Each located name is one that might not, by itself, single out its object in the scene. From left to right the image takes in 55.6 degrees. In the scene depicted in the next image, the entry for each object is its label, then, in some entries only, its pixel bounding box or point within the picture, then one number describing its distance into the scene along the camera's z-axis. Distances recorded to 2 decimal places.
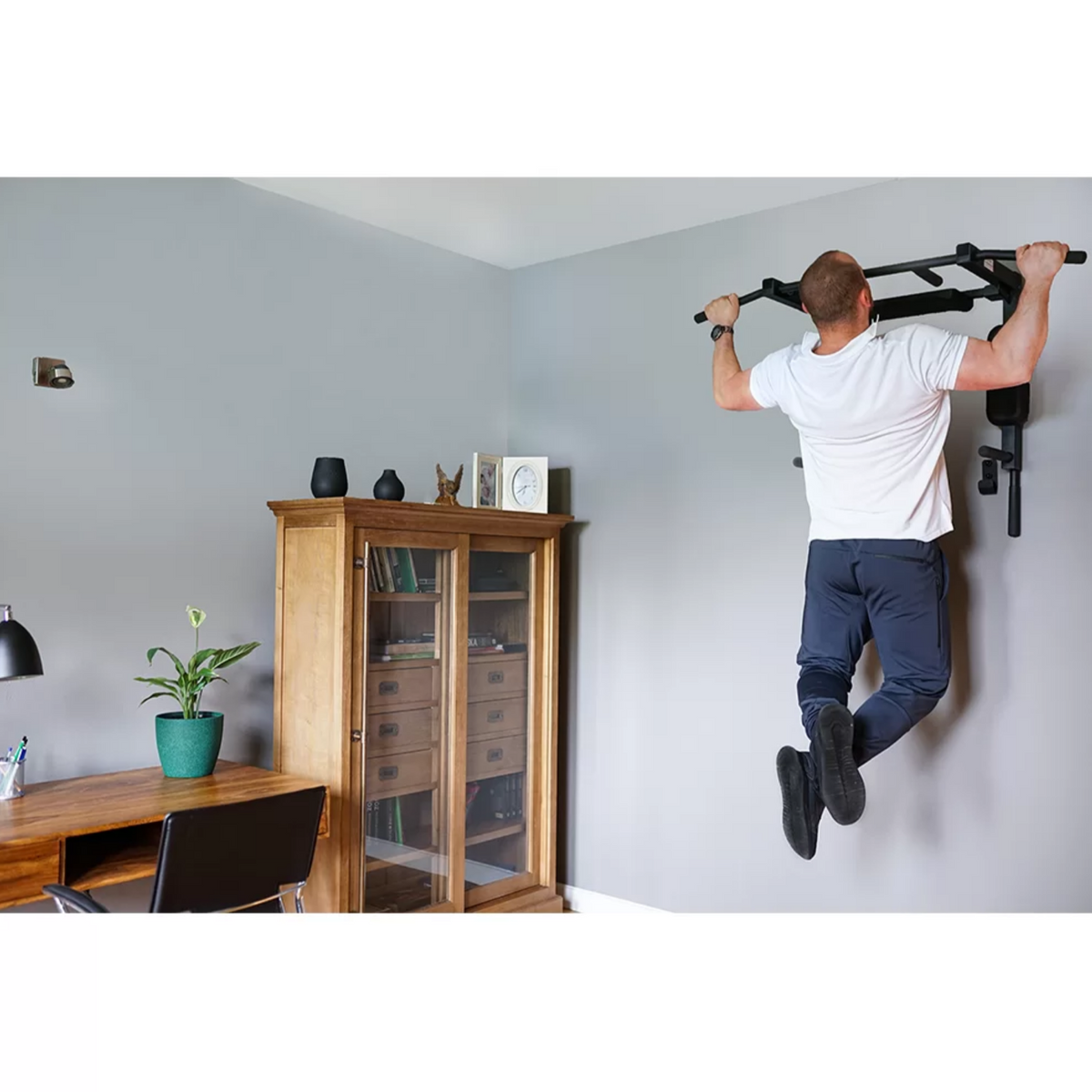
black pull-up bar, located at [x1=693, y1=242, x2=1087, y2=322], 2.39
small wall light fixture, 2.92
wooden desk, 2.35
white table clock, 4.02
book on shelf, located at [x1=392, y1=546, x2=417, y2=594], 3.46
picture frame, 3.93
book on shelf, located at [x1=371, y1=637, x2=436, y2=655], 3.39
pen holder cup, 2.69
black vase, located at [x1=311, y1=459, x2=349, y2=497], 3.27
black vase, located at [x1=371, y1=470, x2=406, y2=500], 3.43
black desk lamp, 2.53
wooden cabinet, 3.23
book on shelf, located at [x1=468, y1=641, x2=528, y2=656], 3.77
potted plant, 2.97
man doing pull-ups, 2.35
